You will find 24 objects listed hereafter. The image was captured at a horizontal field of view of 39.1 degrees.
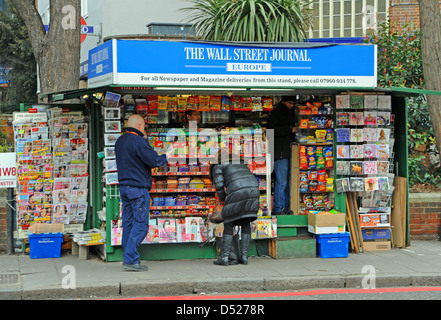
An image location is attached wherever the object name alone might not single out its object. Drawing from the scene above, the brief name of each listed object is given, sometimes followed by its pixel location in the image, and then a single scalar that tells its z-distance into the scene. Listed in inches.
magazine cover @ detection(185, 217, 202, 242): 364.2
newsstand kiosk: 343.3
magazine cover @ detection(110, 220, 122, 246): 353.1
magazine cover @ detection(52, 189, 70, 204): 389.1
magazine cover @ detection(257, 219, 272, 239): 370.9
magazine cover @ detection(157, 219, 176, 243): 359.9
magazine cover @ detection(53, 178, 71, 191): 389.4
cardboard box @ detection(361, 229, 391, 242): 399.5
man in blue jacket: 329.4
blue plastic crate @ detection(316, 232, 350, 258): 373.1
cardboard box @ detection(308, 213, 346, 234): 370.6
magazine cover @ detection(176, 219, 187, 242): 362.9
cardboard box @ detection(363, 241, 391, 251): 397.8
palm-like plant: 516.7
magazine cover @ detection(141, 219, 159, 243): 356.8
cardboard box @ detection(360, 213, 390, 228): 395.5
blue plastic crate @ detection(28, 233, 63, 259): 372.8
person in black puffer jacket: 341.1
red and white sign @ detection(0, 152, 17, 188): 387.2
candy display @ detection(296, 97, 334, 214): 394.6
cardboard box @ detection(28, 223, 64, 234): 375.2
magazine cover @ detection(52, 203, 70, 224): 389.1
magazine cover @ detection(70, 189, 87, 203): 392.5
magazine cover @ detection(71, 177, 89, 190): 392.5
